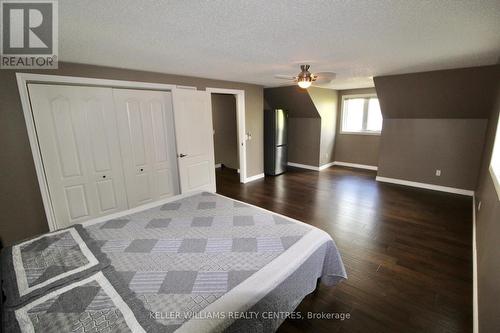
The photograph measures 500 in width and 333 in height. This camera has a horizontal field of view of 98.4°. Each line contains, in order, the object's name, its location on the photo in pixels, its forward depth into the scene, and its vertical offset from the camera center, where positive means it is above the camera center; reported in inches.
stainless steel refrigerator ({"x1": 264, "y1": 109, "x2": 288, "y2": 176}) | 207.9 -16.0
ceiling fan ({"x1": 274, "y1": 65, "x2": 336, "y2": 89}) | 99.1 +21.5
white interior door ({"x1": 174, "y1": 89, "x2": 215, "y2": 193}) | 135.6 -7.6
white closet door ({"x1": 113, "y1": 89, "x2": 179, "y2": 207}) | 117.8 -8.8
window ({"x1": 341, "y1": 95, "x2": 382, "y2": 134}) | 220.2 +7.5
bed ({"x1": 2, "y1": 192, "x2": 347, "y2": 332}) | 38.7 -32.6
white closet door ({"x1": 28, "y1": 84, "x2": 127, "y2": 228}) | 93.8 -9.0
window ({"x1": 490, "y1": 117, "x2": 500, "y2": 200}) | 80.9 -17.3
